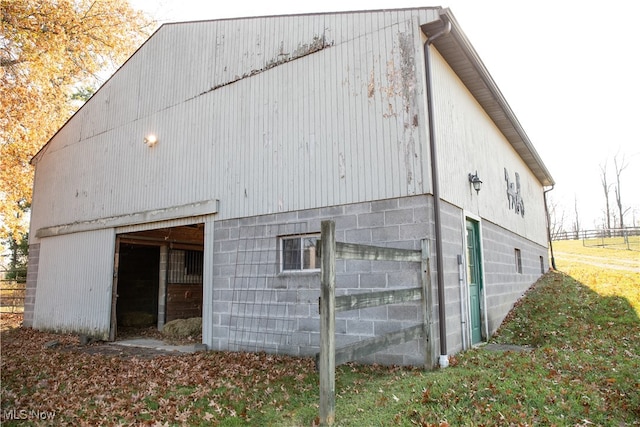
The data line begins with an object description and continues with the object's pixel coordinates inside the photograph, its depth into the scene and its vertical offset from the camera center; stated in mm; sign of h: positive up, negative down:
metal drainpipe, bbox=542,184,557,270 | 18219 +1957
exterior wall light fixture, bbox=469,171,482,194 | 8406 +1727
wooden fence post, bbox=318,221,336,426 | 4008 -537
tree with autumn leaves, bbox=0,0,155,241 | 13820 +7645
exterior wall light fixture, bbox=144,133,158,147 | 10359 +3237
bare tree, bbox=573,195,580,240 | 55109 +6323
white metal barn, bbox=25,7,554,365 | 6633 +1827
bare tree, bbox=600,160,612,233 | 44219 +8417
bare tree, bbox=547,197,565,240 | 54812 +6648
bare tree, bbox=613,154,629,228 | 42819 +9000
